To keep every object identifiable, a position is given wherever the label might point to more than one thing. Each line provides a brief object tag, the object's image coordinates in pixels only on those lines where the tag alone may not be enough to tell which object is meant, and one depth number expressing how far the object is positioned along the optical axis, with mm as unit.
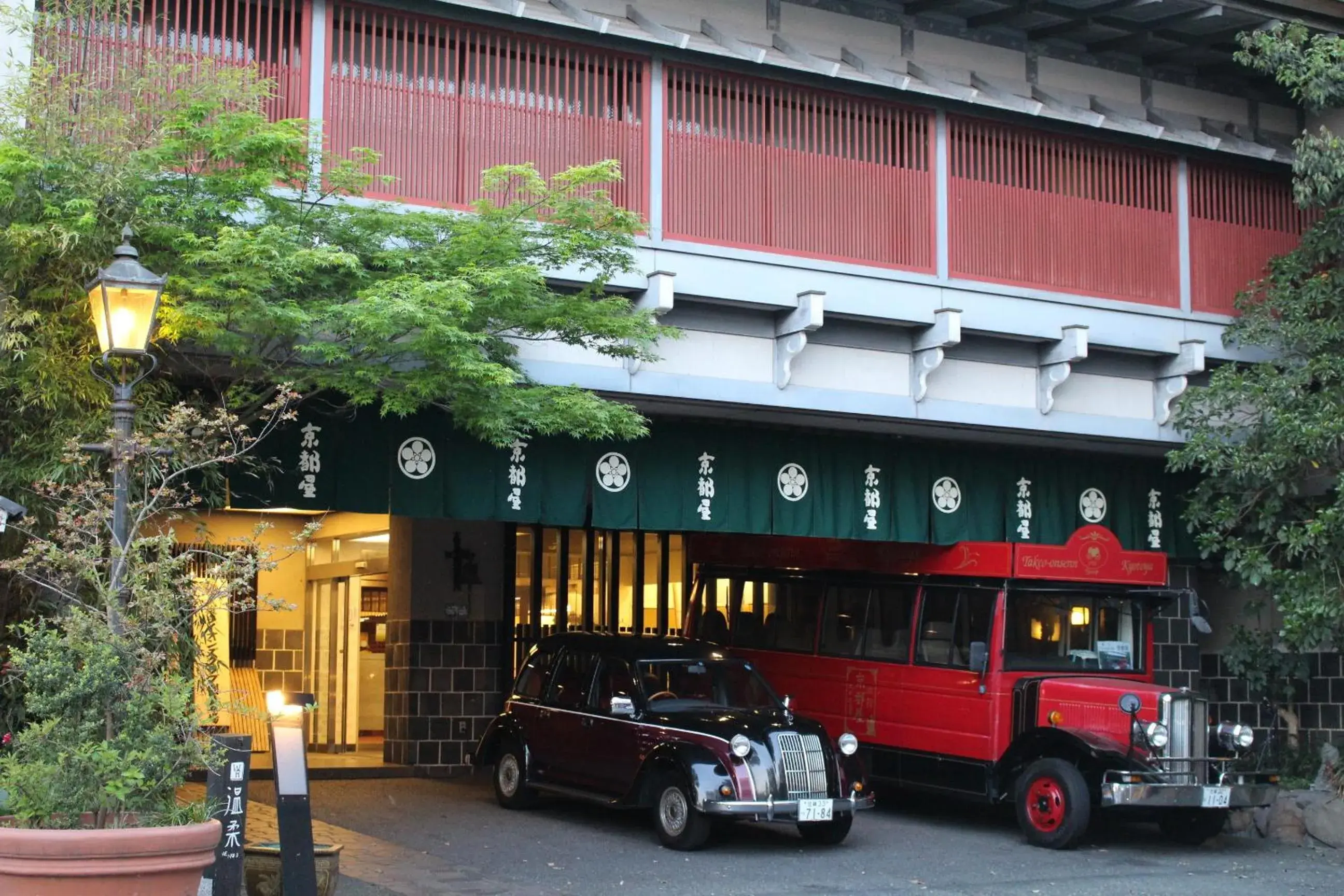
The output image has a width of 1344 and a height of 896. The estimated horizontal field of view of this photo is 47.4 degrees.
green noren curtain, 14188
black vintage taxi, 13320
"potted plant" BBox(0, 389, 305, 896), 7531
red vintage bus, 14070
